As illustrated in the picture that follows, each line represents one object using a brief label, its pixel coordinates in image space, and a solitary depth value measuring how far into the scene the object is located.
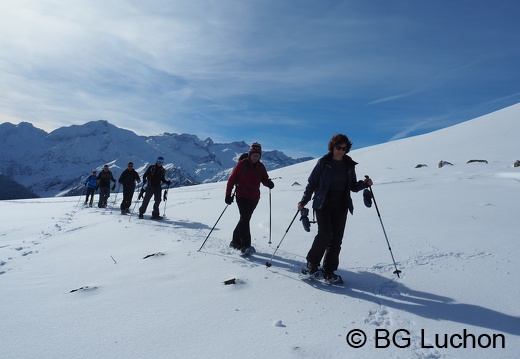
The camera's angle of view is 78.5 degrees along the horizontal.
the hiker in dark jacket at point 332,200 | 4.74
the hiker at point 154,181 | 11.34
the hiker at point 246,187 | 6.45
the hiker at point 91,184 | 16.94
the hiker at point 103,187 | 16.05
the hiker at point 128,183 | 12.91
